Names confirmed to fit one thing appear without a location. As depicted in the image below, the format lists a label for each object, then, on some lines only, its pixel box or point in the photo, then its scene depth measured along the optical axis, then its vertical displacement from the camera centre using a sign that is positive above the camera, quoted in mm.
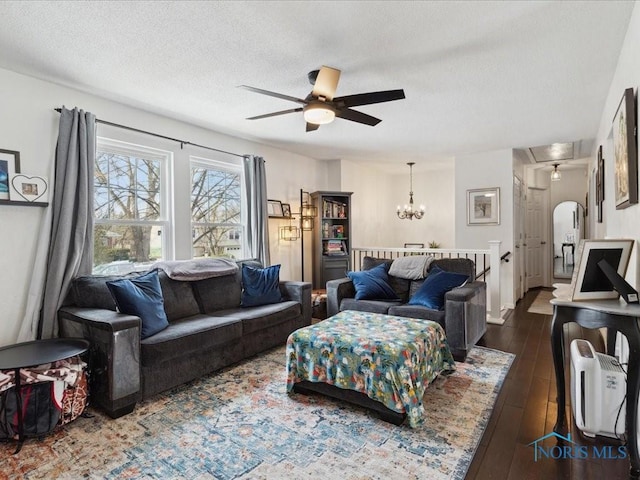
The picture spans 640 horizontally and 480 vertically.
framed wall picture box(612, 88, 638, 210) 1996 +493
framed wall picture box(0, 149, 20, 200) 2596 +546
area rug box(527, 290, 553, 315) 5203 -1146
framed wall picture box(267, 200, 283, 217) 4961 +436
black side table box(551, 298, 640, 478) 1656 -495
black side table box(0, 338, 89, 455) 1987 -709
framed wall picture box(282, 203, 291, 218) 5184 +419
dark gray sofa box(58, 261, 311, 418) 2316 -748
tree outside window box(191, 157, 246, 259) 4199 +371
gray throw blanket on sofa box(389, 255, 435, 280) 3971 -356
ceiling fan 2354 +986
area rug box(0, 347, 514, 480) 1783 -1186
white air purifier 1889 -893
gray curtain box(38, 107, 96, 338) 2736 +232
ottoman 2143 -820
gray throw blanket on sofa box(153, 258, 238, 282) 3342 -298
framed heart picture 2645 +413
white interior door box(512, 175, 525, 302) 5504 -34
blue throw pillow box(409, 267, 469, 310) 3459 -531
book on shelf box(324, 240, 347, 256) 5617 -165
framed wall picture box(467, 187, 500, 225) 5441 +471
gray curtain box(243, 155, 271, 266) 4547 +386
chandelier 6531 +458
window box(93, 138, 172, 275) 3328 +338
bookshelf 5504 +7
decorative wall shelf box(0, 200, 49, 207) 2594 +291
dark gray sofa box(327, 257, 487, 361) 3166 -712
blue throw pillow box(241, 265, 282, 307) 3727 -530
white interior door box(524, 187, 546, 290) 6957 -88
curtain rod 3196 +1098
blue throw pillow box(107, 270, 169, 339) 2609 -483
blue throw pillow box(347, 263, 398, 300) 3904 -550
